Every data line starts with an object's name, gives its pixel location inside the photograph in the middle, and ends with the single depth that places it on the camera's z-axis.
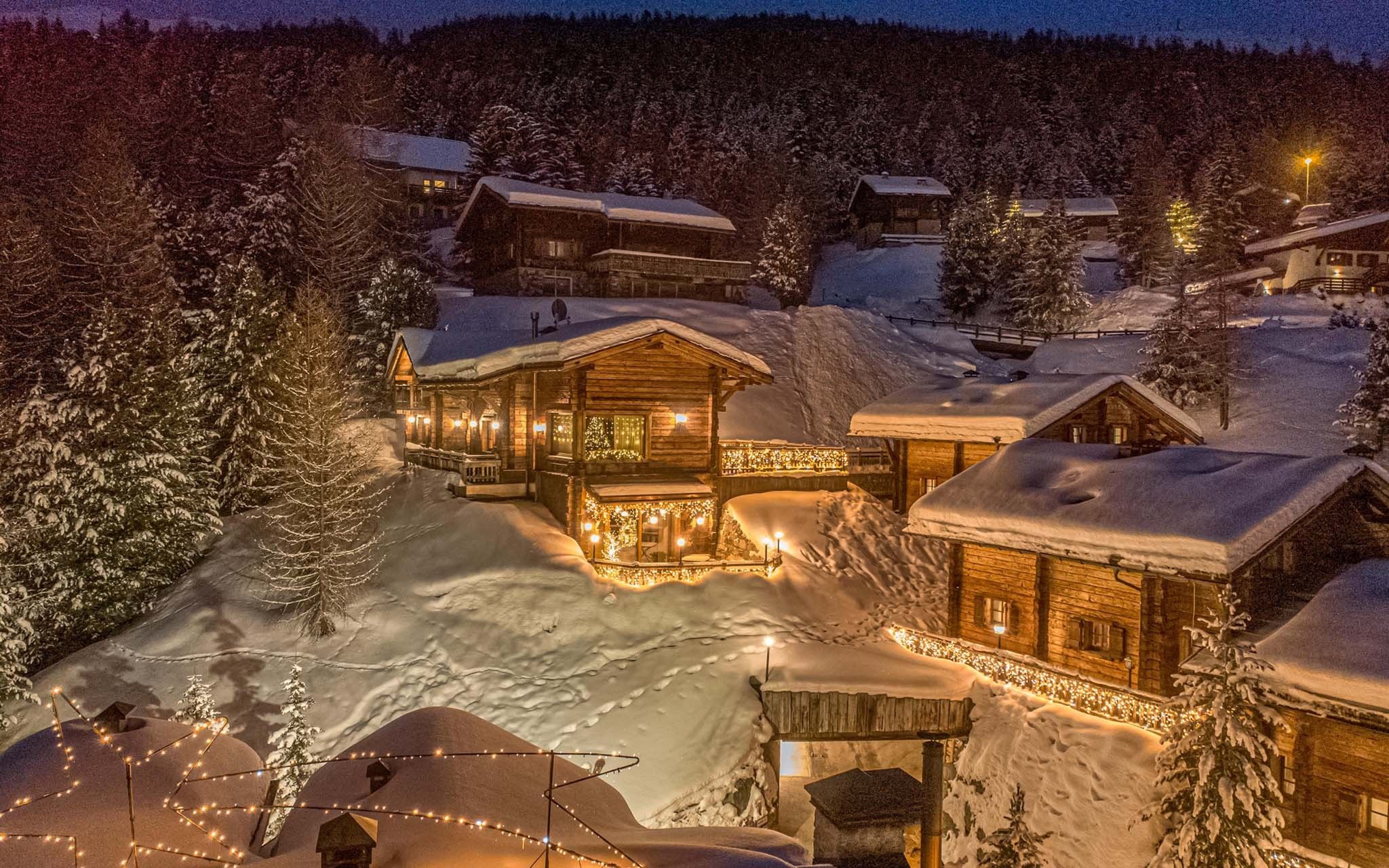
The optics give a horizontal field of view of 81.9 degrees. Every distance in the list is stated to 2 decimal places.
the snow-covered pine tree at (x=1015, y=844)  12.89
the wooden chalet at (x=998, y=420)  23.77
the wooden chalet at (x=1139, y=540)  15.03
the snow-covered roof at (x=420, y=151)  67.44
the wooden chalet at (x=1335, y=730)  12.02
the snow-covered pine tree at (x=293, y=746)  16.22
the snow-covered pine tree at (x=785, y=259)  55.75
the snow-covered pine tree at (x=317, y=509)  21.88
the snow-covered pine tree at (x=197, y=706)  16.78
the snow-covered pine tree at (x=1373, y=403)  32.50
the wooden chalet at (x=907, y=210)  77.00
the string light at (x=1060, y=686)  14.82
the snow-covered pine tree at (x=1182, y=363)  39.50
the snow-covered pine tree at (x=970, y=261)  57.22
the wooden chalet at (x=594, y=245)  50.28
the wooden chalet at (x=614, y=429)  23.89
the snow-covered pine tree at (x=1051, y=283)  51.94
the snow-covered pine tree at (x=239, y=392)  28.03
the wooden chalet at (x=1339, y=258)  49.62
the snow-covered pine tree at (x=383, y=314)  39.59
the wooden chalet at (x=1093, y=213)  77.62
